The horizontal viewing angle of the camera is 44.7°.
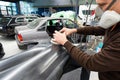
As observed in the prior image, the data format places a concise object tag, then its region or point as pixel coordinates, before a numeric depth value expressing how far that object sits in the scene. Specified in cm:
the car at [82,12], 1226
